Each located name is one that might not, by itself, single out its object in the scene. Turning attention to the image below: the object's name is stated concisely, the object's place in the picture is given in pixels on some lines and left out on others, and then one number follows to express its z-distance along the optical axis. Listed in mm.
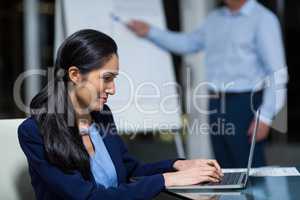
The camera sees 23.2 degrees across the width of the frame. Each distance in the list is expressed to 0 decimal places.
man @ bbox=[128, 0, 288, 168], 3150
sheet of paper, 2103
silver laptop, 1846
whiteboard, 3355
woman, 1779
